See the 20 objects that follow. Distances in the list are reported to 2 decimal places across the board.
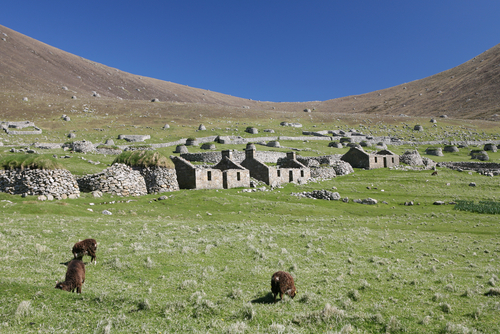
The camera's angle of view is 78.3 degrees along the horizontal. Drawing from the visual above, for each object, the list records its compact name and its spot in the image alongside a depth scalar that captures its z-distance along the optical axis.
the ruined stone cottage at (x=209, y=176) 37.17
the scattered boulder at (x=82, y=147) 54.50
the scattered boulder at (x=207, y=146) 69.38
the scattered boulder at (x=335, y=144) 82.44
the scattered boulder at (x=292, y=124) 111.44
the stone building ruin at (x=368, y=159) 57.88
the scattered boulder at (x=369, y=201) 35.59
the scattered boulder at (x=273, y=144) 77.77
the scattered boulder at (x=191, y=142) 74.56
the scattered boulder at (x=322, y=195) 37.12
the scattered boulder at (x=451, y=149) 81.69
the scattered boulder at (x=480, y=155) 67.07
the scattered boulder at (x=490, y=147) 78.14
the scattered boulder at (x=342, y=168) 53.47
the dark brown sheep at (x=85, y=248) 11.62
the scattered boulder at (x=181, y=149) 67.16
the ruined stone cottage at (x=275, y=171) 45.50
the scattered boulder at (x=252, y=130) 92.74
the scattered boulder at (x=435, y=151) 77.03
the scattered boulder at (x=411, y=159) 61.98
